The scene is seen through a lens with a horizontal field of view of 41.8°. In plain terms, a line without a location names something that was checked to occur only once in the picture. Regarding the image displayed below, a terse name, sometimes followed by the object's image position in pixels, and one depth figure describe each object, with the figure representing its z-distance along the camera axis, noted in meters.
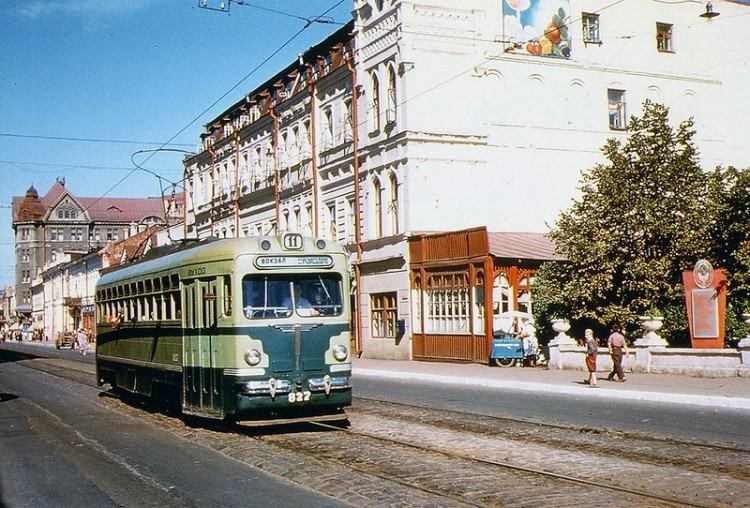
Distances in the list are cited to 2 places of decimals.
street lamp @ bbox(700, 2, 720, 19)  38.39
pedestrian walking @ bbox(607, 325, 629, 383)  23.42
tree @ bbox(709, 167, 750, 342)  27.19
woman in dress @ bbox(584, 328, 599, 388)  22.50
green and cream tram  14.19
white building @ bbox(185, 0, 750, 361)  35.59
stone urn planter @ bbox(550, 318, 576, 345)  28.89
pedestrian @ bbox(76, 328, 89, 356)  60.77
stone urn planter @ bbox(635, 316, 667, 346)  25.81
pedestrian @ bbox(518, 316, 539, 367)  31.22
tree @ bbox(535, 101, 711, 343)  28.48
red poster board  24.64
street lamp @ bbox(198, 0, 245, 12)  25.58
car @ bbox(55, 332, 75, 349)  78.62
